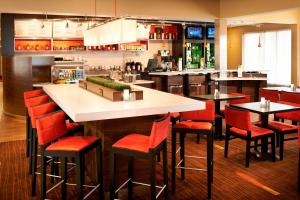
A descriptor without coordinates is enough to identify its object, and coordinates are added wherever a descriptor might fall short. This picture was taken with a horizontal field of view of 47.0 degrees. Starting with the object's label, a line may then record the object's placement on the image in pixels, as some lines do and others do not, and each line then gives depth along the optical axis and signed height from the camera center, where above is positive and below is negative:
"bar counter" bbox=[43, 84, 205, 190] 3.22 -0.33
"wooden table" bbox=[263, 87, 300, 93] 6.95 -0.27
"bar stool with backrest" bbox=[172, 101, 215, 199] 3.81 -0.57
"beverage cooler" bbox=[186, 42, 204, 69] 12.88 +0.81
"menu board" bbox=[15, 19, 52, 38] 10.09 +1.47
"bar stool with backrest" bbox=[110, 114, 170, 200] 3.03 -0.64
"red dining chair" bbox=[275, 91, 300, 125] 5.96 -0.46
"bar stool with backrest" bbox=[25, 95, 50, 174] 4.64 -0.31
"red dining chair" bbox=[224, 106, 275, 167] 4.74 -0.76
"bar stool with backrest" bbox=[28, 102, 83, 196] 3.94 -0.60
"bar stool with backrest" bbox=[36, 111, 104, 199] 3.19 -0.66
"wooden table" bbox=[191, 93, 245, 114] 6.09 -0.37
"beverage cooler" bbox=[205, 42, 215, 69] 13.22 +0.86
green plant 3.86 -0.08
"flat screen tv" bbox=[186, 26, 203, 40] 12.40 +1.64
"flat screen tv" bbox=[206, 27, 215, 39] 12.99 +1.70
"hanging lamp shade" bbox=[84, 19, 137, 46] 4.73 +0.68
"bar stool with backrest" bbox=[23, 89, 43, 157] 5.14 -0.27
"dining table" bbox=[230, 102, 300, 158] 4.87 -0.46
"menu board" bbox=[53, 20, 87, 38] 10.42 +1.49
